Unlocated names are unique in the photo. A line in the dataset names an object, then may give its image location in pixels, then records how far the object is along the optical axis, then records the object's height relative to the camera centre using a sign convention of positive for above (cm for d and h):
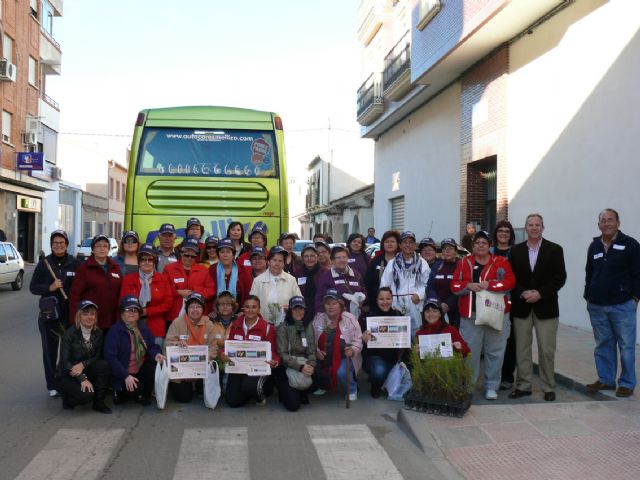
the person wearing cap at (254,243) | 860 +8
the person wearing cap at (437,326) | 712 -84
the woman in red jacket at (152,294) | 728 -52
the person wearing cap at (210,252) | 892 -5
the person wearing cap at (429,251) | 898 -2
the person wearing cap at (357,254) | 979 -8
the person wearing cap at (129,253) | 758 -7
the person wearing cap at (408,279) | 801 -37
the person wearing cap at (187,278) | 749 -35
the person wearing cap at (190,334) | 703 -94
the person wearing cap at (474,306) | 705 -62
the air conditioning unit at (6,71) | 2842 +777
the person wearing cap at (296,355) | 688 -117
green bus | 1075 +128
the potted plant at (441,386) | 632 -135
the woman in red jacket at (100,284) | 705 -40
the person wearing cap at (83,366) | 655 -121
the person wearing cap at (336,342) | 733 -106
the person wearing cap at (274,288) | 780 -48
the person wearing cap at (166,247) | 832 +1
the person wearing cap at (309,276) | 866 -37
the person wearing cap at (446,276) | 813 -33
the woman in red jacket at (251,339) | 690 -117
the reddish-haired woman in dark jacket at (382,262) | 860 -17
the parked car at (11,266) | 1905 -58
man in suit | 702 -55
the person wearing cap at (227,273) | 810 -31
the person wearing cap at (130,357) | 676 -115
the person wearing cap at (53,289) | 719 -47
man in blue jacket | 677 -51
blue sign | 3059 +405
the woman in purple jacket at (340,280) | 802 -39
